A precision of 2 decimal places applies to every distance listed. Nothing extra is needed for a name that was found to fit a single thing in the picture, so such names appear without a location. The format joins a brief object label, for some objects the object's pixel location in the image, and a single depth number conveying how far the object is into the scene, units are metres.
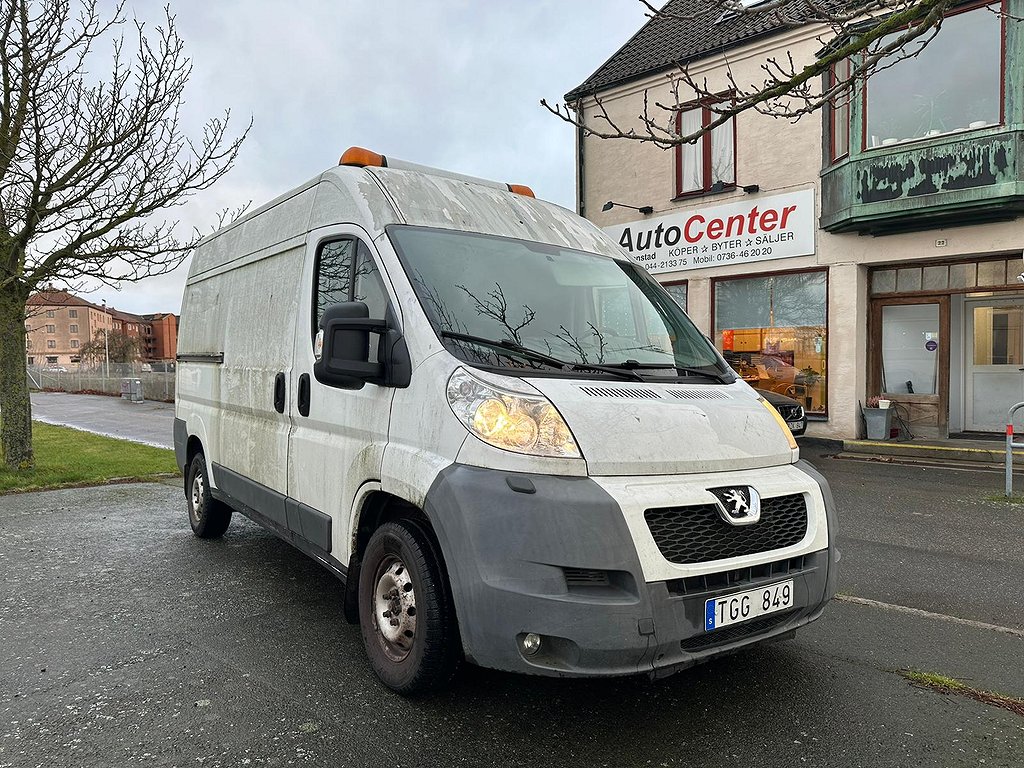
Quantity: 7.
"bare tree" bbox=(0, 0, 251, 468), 8.49
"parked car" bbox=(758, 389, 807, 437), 11.05
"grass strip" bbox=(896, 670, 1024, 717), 3.26
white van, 2.76
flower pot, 12.69
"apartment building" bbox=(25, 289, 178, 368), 120.50
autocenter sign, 13.55
